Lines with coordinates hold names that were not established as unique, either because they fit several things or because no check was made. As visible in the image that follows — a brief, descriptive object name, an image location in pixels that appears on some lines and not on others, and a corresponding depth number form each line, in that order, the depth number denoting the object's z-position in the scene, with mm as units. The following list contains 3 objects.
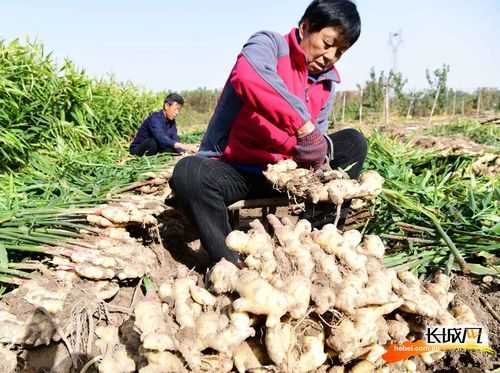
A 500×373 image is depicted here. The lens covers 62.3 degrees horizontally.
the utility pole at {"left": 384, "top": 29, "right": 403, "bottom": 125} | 13062
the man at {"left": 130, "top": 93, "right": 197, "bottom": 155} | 5207
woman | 1699
